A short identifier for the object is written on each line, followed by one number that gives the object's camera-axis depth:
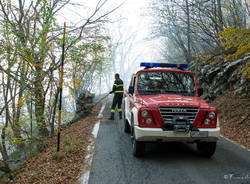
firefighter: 9.65
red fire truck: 4.43
